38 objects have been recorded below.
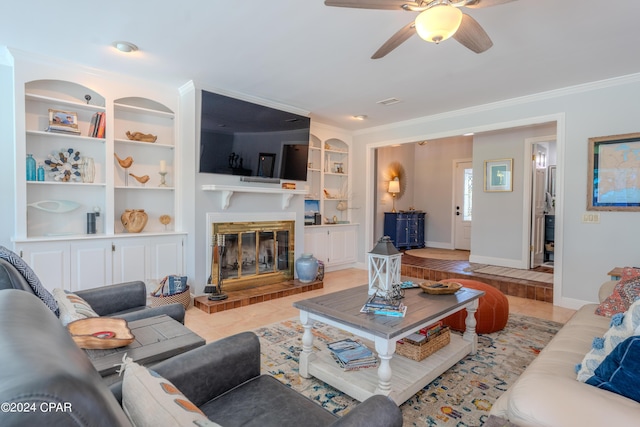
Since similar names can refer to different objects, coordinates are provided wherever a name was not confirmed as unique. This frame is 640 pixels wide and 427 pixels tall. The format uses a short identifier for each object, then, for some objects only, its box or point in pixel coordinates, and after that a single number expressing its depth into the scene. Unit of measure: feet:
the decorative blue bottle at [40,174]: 11.07
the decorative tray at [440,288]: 8.18
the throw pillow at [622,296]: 7.16
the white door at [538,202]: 17.65
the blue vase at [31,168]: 10.82
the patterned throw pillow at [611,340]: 4.22
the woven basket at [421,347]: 7.42
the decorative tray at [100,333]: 4.70
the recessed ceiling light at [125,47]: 9.66
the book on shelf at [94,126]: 11.97
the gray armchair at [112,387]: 1.51
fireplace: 13.55
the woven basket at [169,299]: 11.48
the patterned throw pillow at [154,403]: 2.44
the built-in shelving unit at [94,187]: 10.64
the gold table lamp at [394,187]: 23.80
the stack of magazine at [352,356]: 7.03
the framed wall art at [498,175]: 17.93
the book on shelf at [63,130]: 11.23
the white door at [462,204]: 24.61
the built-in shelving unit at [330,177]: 19.08
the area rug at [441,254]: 21.05
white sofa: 3.42
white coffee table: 6.11
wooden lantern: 7.63
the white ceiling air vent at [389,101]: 14.26
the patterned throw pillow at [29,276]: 4.99
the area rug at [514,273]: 15.29
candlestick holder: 13.59
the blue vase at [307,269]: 15.37
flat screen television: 13.07
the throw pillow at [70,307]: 5.19
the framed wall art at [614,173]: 11.53
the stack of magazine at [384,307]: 6.77
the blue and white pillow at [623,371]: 3.59
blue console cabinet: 23.54
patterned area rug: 6.40
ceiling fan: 5.98
